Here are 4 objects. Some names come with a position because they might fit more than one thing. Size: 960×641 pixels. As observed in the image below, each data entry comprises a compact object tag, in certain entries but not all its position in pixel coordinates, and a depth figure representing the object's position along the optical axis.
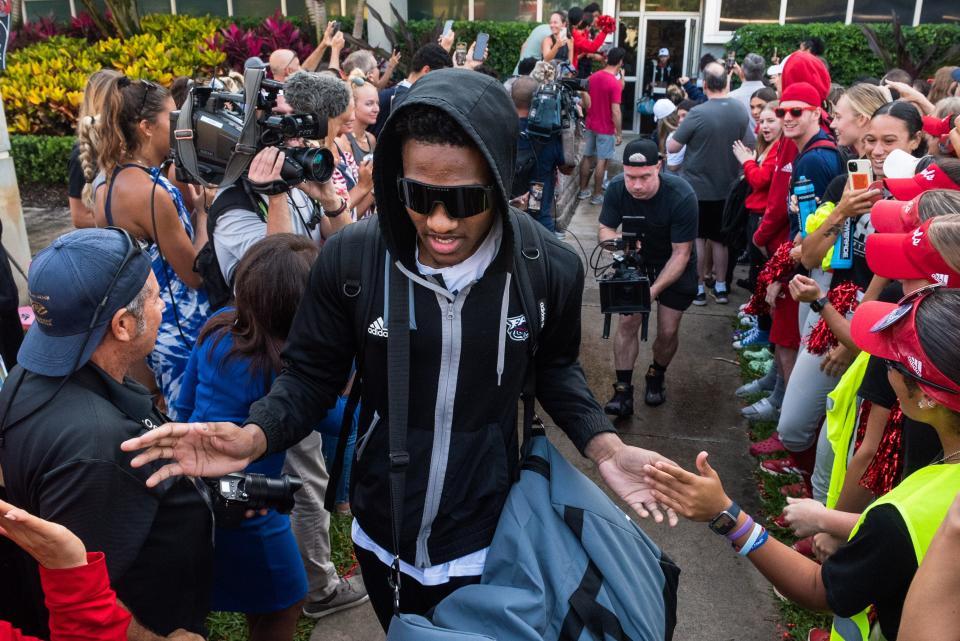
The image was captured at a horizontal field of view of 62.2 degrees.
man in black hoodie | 1.88
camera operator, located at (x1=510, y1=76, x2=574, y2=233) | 7.46
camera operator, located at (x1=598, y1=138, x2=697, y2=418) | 5.11
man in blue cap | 1.83
